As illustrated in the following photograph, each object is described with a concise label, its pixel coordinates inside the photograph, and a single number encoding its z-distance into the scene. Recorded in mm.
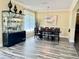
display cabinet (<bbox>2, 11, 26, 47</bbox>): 3146
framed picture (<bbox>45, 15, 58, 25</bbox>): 5556
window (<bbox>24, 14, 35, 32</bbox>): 4932
